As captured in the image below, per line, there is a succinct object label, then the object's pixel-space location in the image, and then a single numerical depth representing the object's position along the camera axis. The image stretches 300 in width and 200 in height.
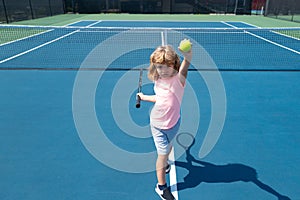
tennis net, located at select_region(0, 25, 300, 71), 8.47
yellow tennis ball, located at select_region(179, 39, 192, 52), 2.60
